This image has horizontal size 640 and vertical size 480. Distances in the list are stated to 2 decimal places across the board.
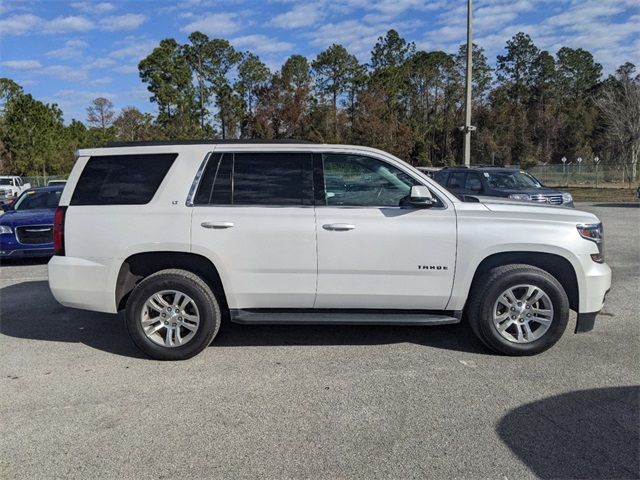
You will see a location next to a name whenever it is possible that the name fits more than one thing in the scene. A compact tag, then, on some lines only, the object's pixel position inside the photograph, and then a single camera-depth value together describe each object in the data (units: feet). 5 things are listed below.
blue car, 31.04
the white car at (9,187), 93.79
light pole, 66.39
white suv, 15.10
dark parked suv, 43.28
